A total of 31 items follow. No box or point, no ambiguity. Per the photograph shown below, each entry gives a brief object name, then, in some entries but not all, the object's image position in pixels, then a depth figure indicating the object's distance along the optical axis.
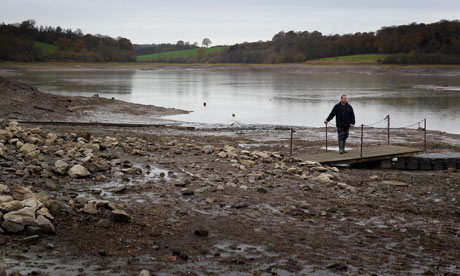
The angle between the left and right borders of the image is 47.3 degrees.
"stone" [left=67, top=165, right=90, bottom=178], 10.95
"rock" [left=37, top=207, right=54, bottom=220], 7.77
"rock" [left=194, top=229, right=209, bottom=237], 8.14
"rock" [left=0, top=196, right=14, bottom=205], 7.92
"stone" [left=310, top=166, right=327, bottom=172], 13.73
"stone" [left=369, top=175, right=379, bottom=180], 13.62
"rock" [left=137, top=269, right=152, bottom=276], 6.45
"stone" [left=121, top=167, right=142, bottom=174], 11.91
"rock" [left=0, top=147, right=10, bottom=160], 11.31
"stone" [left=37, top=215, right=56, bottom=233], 7.53
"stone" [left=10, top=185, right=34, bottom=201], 8.45
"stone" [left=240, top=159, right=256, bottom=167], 13.58
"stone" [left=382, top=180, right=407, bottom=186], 12.92
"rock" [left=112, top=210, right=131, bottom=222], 8.25
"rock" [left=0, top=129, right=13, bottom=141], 13.10
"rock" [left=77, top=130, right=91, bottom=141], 15.52
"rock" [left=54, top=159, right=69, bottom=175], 10.84
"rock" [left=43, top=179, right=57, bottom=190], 9.86
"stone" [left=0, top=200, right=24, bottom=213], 7.63
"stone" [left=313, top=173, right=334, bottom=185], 12.44
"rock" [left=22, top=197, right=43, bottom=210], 7.79
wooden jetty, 15.25
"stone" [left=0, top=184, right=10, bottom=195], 8.71
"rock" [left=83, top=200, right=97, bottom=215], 8.36
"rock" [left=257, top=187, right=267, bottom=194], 11.12
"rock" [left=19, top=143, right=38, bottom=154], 12.41
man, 15.55
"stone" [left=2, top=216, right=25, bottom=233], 7.32
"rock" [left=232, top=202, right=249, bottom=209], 9.82
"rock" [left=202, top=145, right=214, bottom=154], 15.27
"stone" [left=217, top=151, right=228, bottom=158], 14.49
